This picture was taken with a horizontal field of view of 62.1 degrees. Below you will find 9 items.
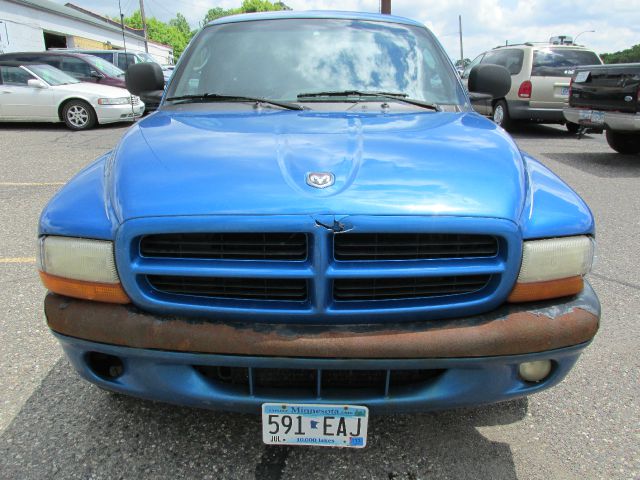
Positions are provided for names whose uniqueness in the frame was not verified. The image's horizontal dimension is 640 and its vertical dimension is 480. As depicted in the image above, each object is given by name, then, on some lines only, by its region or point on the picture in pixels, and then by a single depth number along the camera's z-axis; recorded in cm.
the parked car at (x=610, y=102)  756
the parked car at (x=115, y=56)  1619
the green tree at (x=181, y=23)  12162
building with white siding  2722
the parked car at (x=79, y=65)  1299
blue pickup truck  168
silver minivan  1099
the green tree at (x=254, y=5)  7600
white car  1132
